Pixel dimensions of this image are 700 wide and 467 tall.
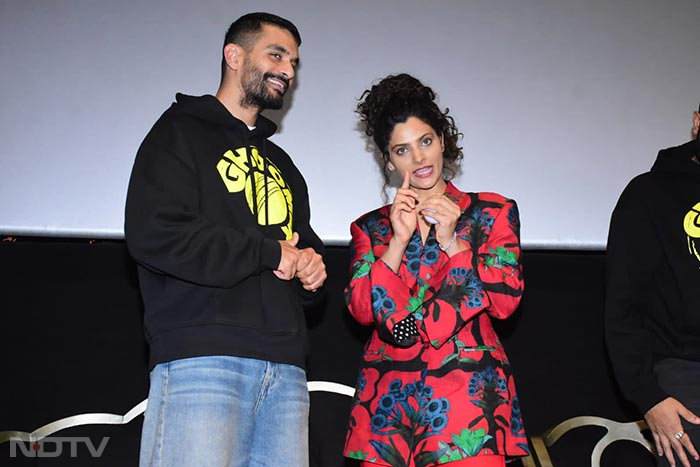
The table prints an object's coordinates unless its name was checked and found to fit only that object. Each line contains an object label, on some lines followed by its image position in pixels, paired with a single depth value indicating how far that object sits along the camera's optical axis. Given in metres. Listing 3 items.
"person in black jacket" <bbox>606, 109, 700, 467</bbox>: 3.19
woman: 3.02
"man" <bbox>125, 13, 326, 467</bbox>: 2.90
